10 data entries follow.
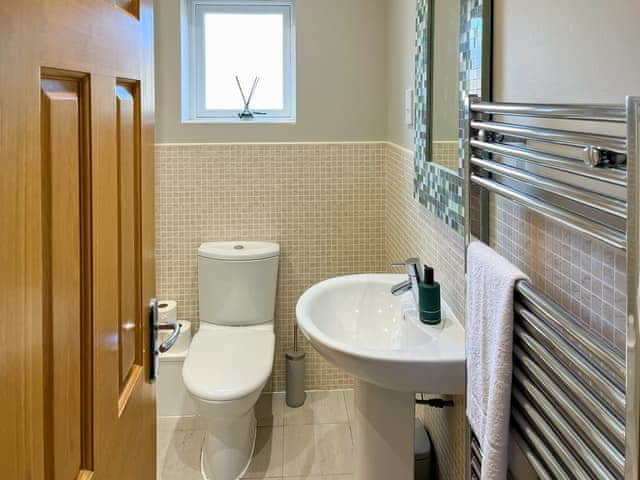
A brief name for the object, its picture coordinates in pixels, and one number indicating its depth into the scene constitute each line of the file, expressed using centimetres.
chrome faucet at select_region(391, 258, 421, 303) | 183
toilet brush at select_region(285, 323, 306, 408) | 300
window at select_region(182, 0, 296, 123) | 310
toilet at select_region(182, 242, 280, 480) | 227
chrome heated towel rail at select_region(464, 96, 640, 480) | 64
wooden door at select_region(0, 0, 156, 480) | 58
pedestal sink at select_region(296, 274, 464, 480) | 143
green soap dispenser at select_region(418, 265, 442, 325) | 174
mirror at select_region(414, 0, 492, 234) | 146
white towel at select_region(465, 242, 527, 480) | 100
